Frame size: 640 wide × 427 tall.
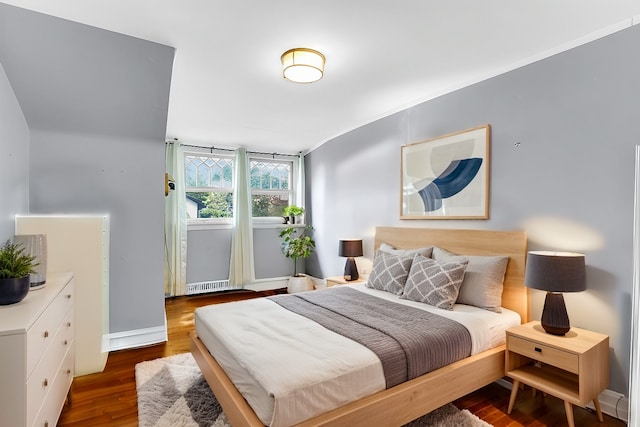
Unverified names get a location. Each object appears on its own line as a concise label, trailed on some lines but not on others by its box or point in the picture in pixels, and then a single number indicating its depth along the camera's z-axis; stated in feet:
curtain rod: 16.56
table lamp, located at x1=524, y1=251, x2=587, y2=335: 6.50
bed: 5.22
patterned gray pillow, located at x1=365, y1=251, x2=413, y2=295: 9.64
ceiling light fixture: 7.91
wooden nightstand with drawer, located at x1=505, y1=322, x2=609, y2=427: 6.06
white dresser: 4.38
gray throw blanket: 5.96
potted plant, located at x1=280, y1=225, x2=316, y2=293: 16.71
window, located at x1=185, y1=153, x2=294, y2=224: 16.81
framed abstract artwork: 9.35
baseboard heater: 16.37
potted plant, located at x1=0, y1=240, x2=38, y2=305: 5.34
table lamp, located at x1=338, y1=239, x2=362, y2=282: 13.04
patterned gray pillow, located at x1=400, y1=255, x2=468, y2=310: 8.23
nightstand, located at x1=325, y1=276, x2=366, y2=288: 12.51
